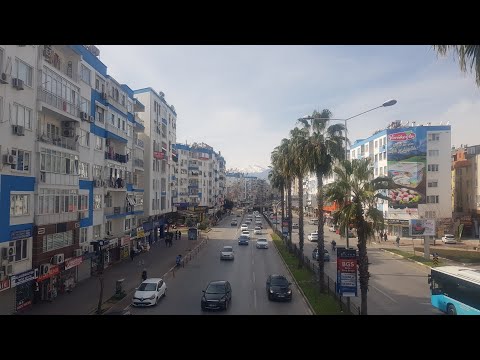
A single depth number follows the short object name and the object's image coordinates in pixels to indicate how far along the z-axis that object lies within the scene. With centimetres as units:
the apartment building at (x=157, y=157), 4694
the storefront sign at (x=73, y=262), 2567
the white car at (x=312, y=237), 5505
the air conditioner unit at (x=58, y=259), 2383
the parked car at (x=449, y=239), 5250
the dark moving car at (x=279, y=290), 2227
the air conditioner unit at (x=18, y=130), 1989
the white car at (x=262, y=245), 4709
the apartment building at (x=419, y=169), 5803
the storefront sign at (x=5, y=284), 1846
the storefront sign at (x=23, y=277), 1954
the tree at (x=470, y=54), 1022
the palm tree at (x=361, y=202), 1780
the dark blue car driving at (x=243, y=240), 5094
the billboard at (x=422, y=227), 3762
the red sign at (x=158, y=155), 4775
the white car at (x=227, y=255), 3841
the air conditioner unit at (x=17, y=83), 1962
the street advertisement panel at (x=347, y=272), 1878
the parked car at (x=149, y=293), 2166
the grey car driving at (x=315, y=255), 4025
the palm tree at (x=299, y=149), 2603
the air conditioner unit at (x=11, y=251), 1916
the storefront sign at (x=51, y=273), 2234
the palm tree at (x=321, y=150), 2533
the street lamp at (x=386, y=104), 1869
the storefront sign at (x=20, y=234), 1969
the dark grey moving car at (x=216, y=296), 2030
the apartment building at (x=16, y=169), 1900
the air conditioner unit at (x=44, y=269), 2239
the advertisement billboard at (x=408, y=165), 5800
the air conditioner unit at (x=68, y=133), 2695
